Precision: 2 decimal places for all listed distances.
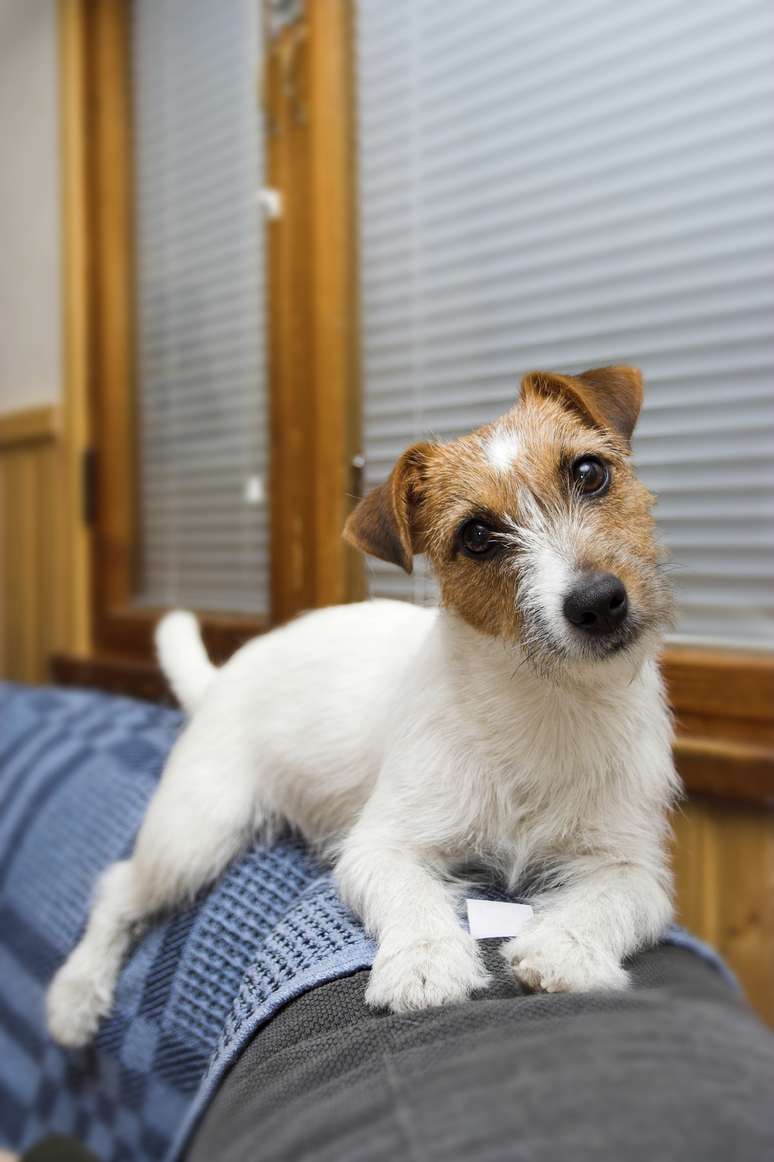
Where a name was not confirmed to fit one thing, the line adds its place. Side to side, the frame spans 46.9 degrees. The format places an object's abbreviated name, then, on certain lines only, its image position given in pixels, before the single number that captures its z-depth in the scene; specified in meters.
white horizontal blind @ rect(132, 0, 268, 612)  1.68
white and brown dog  0.61
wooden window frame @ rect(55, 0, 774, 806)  1.09
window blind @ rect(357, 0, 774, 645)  1.06
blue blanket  0.73
